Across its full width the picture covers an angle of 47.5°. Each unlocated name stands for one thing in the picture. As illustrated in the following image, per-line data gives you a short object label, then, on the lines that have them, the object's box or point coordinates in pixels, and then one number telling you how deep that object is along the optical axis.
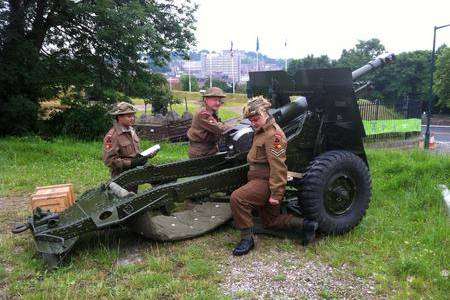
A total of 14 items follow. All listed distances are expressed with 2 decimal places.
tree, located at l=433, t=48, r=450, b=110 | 51.50
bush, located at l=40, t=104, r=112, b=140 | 15.52
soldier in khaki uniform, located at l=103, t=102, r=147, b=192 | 5.70
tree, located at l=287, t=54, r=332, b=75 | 56.72
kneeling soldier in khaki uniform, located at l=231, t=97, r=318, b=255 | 4.85
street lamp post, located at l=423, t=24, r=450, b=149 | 24.68
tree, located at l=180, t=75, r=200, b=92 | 71.42
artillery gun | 4.61
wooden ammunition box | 5.40
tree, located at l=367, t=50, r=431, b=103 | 55.33
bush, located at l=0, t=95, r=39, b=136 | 14.27
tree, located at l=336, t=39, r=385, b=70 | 56.44
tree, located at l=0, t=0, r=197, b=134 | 14.00
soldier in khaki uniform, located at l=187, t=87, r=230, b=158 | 5.97
